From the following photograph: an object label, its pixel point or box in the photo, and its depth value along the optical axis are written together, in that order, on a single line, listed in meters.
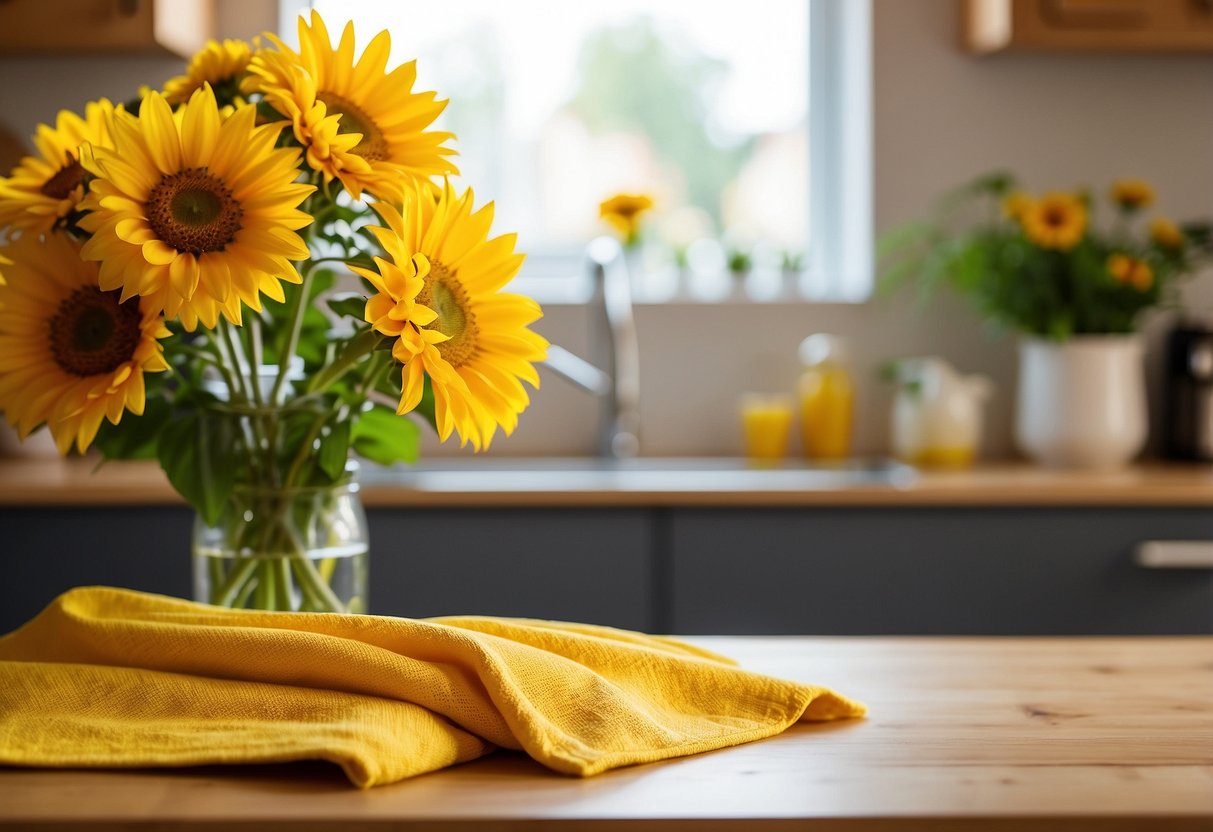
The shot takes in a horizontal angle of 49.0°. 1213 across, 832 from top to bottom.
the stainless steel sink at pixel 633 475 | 2.20
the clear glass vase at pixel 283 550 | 0.89
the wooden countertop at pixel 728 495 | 2.13
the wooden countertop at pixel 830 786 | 0.66
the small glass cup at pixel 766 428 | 2.73
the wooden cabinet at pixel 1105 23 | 2.49
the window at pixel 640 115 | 3.02
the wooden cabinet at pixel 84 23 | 2.42
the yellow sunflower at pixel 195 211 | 0.74
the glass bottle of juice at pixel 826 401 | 2.73
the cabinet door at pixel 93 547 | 2.15
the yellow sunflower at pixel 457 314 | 0.74
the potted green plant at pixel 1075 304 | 2.52
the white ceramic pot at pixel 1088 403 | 2.55
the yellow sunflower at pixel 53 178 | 0.85
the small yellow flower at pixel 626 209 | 2.56
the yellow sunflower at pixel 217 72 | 0.90
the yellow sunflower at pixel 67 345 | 0.76
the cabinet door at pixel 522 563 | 2.17
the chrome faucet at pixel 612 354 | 2.54
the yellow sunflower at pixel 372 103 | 0.82
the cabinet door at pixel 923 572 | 2.19
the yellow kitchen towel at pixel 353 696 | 0.73
